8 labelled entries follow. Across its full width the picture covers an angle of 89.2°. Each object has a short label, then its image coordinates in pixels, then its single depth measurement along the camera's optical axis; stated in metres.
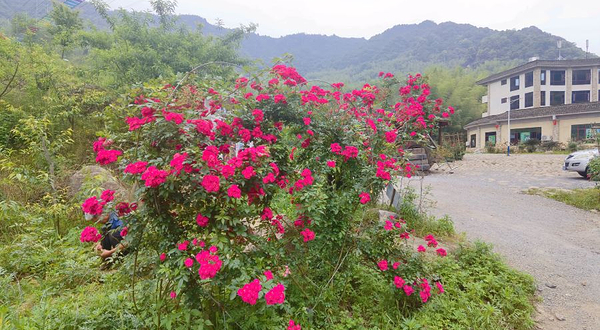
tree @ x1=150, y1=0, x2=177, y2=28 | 11.64
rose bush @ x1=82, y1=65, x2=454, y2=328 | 1.47
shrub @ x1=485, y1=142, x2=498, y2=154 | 19.28
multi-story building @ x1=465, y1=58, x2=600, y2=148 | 18.94
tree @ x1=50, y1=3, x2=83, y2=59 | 10.00
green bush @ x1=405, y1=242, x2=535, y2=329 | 2.21
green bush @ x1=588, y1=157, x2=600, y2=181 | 5.91
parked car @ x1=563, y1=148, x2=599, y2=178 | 8.30
